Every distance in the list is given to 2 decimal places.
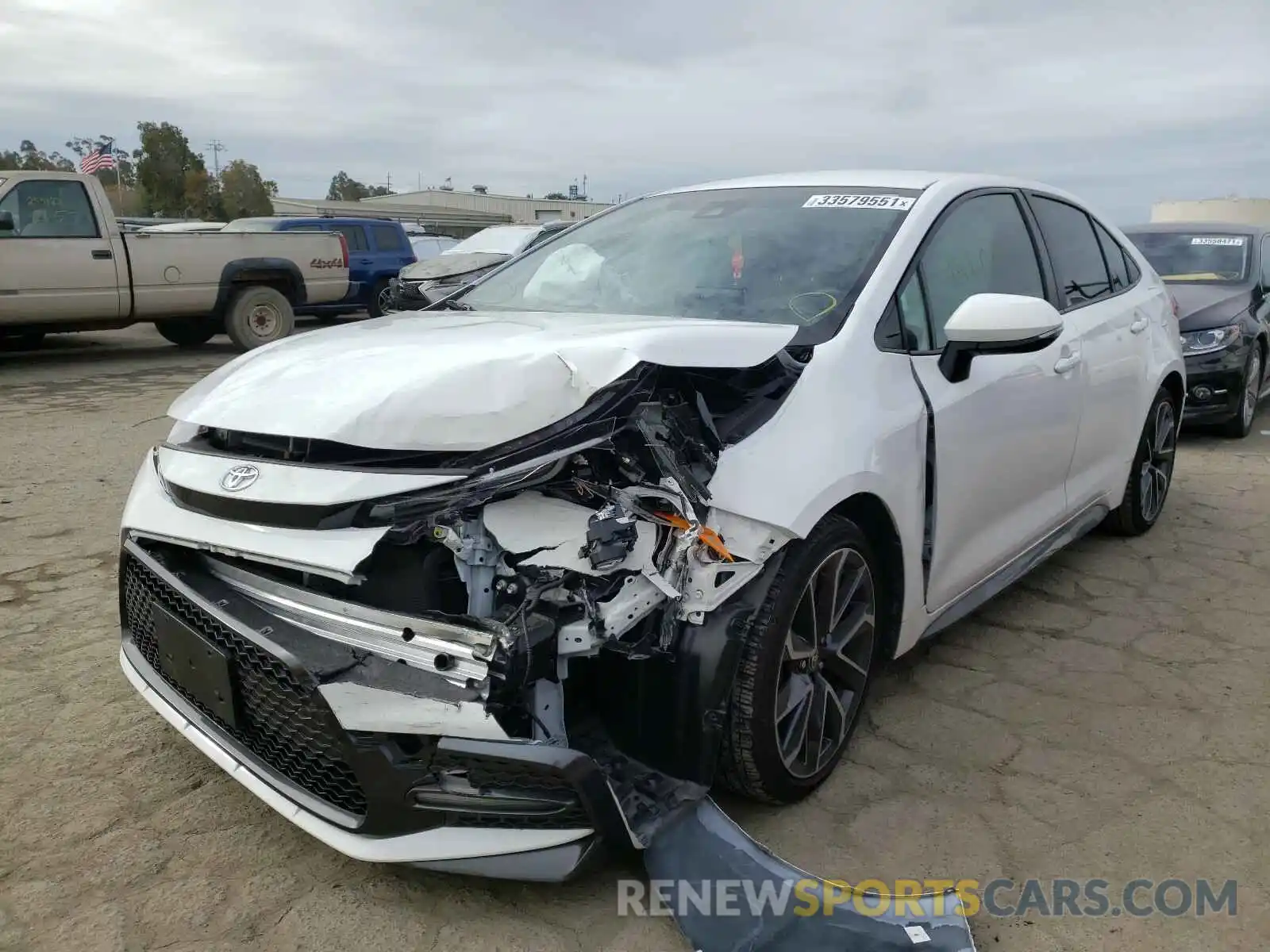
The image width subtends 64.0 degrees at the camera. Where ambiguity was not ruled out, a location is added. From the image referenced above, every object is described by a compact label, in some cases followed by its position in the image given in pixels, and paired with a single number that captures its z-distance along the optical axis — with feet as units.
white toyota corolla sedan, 6.89
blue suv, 49.75
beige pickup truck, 33.71
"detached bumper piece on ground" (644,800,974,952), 6.95
